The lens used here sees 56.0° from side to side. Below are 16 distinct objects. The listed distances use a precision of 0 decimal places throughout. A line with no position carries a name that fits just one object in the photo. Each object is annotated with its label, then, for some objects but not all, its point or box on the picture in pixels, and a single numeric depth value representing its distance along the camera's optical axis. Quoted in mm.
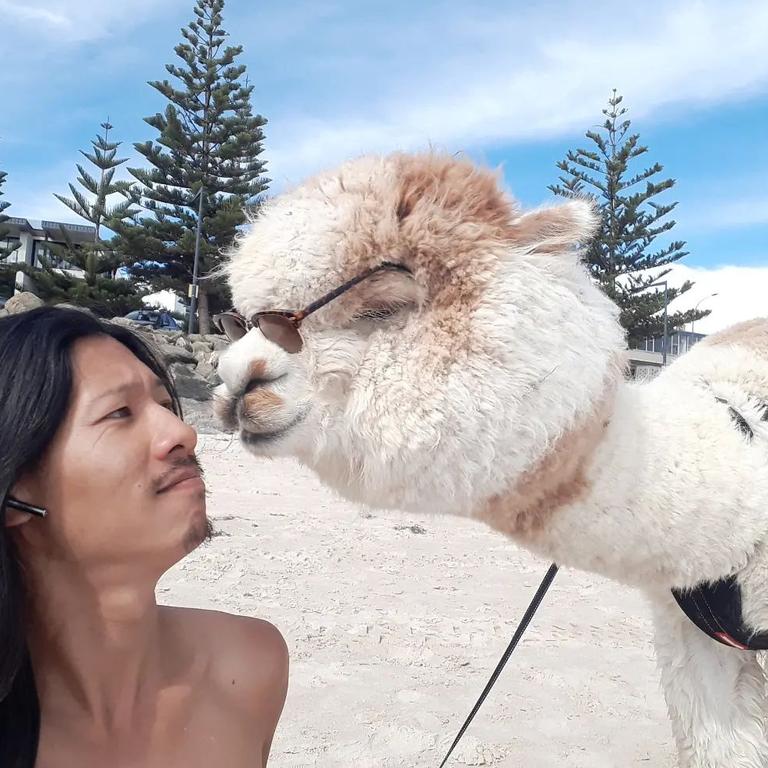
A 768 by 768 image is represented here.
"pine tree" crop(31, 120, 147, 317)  20531
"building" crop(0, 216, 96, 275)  27016
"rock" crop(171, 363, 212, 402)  12016
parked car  21234
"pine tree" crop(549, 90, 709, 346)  21844
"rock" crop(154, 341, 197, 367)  14445
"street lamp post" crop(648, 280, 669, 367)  22188
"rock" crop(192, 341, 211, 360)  16644
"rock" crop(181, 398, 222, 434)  9781
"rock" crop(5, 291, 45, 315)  15987
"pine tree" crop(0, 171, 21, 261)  21344
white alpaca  1137
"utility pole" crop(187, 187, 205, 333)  19747
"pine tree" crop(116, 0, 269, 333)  21391
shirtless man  1083
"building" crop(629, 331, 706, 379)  22703
